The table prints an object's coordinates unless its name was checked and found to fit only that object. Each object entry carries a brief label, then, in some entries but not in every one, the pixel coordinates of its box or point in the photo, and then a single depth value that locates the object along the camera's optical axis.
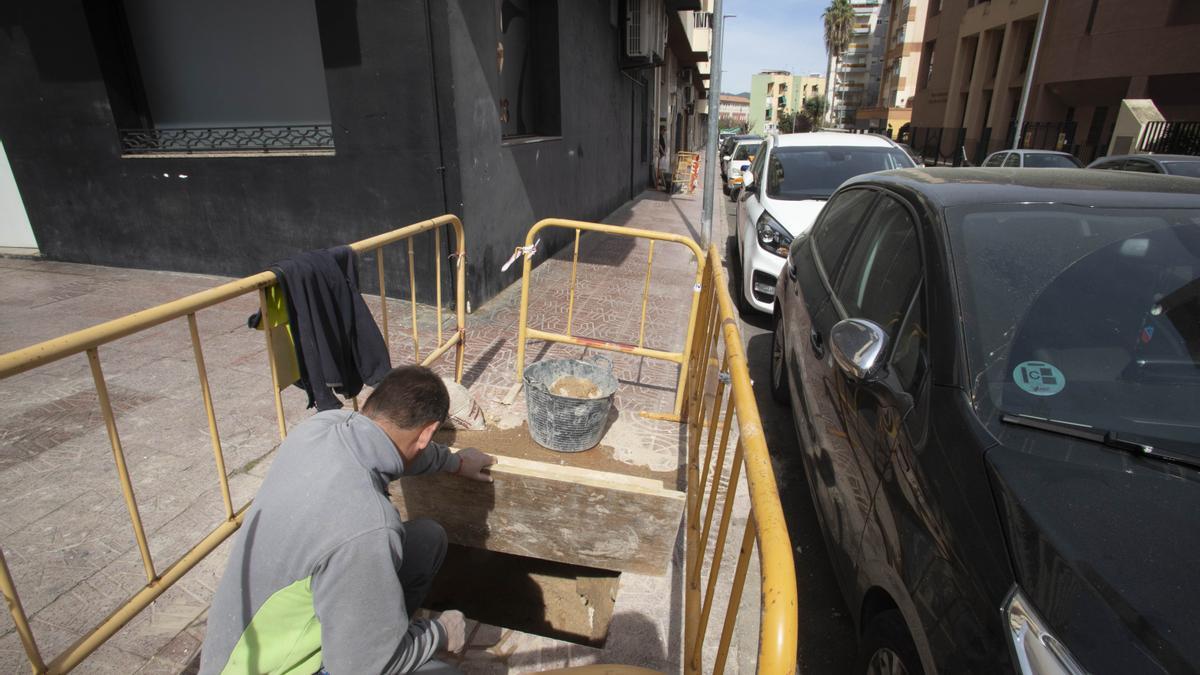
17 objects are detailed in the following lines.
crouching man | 1.67
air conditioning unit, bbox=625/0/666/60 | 11.88
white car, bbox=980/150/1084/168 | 14.16
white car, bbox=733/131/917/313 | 6.06
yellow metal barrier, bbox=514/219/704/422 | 3.92
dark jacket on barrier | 2.60
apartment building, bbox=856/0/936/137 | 45.19
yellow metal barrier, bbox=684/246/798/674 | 1.09
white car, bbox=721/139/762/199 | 18.90
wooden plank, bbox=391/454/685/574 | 2.81
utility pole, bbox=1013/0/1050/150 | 19.72
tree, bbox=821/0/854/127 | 67.19
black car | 1.36
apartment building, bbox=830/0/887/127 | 74.56
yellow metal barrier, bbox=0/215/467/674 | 1.65
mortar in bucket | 3.46
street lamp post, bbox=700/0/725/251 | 10.70
